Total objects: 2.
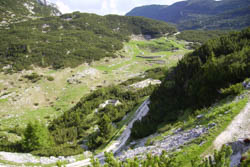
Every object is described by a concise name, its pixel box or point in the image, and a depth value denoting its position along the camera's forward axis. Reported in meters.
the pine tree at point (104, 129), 26.44
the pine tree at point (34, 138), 24.42
